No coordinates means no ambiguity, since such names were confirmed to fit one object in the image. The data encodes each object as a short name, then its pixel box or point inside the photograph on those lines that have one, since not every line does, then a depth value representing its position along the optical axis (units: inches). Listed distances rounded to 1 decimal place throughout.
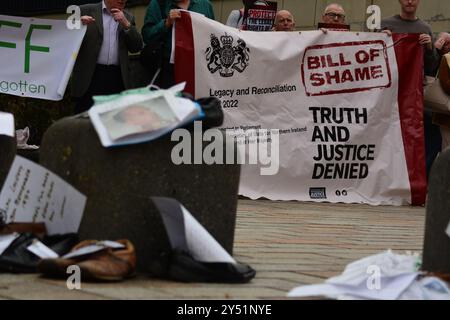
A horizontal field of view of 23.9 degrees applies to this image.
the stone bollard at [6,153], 227.3
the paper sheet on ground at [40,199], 194.4
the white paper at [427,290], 158.9
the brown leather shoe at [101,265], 173.9
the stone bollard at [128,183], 188.5
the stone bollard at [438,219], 179.9
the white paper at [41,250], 188.4
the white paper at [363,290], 157.8
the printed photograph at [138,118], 186.5
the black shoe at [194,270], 179.0
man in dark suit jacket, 405.1
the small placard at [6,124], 217.2
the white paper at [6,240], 189.5
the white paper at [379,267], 165.2
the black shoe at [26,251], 184.9
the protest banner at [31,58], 433.4
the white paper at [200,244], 181.6
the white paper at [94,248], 178.2
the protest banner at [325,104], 411.5
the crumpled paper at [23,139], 361.1
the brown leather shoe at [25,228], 196.1
